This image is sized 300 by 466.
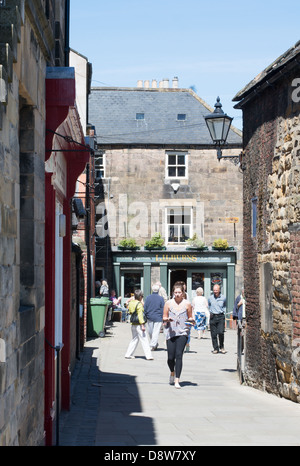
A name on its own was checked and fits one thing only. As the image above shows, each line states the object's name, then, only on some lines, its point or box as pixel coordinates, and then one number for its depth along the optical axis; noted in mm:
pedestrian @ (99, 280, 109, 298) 30312
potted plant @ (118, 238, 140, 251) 34406
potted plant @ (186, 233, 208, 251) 34438
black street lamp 14859
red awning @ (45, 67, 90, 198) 7051
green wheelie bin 21938
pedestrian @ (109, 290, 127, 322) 32031
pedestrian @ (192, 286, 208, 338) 22953
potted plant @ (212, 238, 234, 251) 34500
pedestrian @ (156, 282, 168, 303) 28027
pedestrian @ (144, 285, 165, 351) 18516
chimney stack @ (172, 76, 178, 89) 39125
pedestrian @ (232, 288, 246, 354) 14864
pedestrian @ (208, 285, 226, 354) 18922
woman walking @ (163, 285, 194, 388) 12789
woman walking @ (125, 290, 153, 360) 16531
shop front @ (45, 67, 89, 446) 7160
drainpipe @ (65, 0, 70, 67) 11133
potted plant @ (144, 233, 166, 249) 34375
